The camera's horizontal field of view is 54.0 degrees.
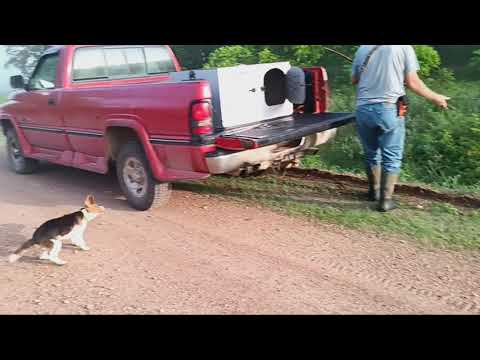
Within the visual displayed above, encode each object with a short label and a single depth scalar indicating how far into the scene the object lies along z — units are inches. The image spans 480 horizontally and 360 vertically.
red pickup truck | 179.9
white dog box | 195.9
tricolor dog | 161.0
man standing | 186.1
